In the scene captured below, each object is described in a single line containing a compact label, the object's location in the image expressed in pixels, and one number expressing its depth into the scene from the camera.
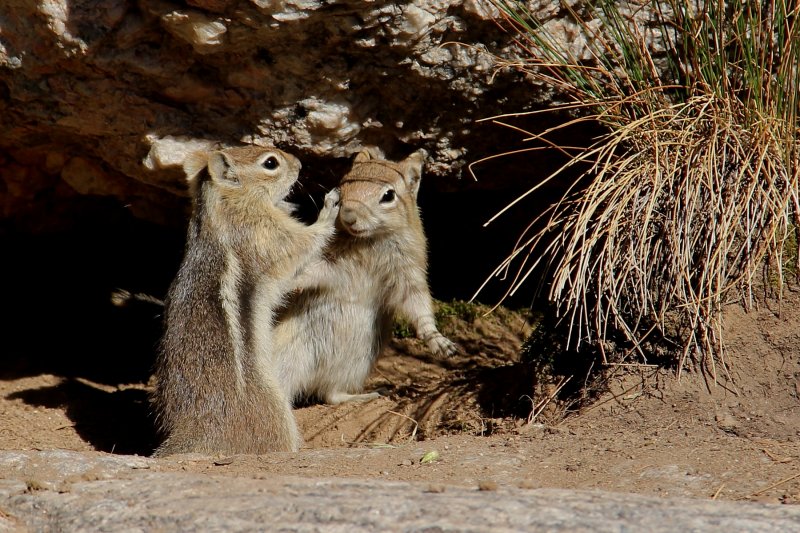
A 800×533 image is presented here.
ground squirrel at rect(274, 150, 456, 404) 12.16
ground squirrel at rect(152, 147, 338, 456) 10.34
